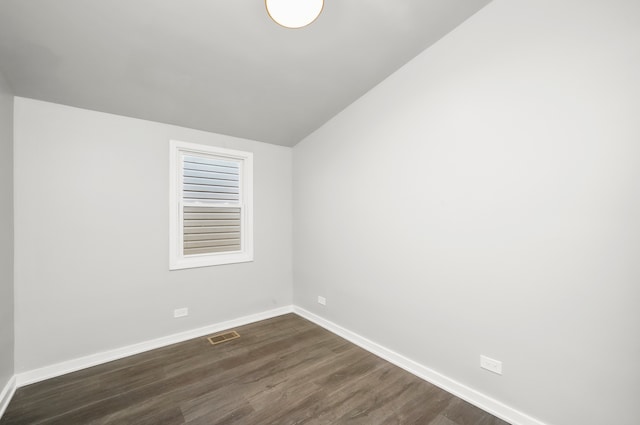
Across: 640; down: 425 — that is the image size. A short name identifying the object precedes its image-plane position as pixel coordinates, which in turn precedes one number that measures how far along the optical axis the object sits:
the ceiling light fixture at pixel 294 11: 1.49
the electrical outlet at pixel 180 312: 2.94
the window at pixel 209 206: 3.01
